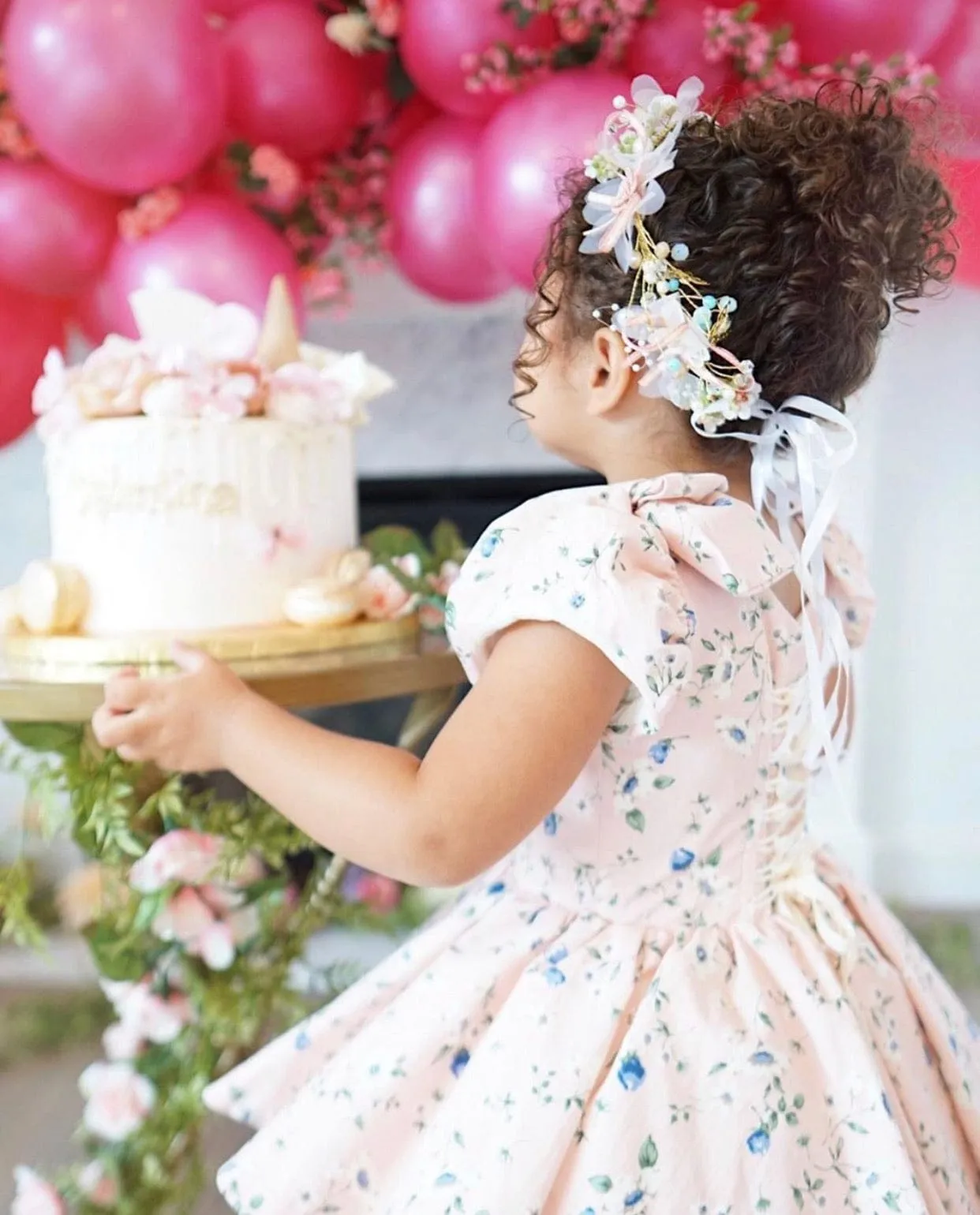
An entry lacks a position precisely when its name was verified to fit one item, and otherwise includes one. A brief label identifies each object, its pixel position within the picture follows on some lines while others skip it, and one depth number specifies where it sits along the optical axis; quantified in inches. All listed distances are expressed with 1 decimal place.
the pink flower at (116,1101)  52.9
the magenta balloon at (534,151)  55.9
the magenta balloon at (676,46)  58.1
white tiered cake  48.9
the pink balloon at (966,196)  38.6
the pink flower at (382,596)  53.1
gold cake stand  42.5
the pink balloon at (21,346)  66.6
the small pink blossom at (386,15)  62.8
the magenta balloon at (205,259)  60.5
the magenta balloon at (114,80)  55.3
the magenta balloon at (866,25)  58.4
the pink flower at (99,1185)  52.1
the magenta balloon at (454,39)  58.0
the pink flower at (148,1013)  53.2
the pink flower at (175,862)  49.3
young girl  29.7
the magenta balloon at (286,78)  62.7
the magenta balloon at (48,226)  61.5
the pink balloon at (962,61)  60.4
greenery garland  49.3
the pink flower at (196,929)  51.6
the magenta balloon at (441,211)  64.8
